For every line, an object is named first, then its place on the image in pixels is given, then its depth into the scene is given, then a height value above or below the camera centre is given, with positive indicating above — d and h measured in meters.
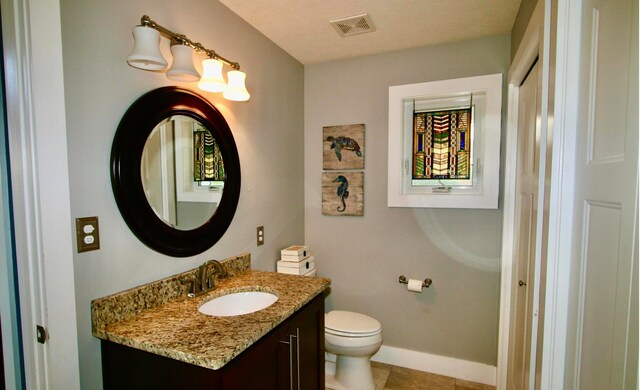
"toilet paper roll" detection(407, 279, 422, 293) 2.23 -0.81
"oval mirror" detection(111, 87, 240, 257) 1.23 +0.04
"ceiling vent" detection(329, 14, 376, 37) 1.86 +1.00
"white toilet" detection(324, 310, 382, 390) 1.99 -1.14
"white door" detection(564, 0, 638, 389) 0.65 -0.07
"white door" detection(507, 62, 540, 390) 1.43 -0.32
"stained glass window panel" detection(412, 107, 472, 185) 2.20 +0.25
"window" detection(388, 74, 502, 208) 2.09 +0.26
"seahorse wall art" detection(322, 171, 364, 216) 2.48 -0.13
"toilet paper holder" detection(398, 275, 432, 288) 2.27 -0.80
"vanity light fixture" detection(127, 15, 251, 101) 1.12 +0.51
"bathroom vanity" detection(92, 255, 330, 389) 0.98 -0.57
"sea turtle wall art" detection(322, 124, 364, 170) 2.46 +0.27
